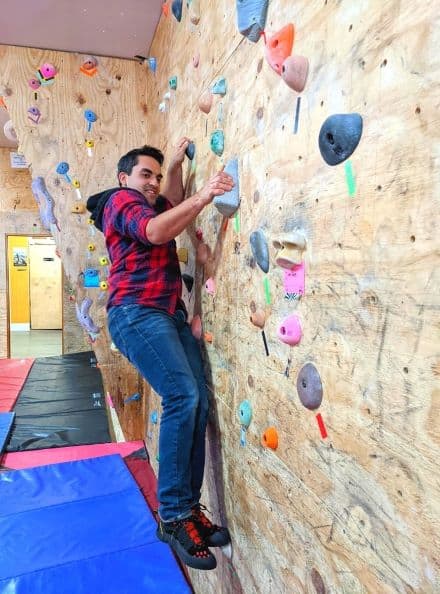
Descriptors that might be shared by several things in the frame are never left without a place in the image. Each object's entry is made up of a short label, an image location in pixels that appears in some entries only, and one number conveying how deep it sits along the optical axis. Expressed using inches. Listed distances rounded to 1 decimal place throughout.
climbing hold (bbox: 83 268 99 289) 125.3
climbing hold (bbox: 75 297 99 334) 125.0
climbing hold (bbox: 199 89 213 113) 63.1
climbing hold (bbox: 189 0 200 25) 68.7
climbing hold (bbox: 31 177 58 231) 120.0
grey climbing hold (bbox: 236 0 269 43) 45.1
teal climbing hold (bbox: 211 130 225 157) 58.8
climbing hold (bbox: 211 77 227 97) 57.5
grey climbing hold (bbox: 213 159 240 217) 53.8
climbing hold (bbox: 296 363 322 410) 37.5
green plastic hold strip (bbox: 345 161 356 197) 32.1
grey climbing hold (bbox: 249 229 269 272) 46.7
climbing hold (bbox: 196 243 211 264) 68.2
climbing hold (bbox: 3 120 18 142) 120.6
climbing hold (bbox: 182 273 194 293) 78.2
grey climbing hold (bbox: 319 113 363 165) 31.3
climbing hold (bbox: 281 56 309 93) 37.5
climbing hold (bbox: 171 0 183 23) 80.1
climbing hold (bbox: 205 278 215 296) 65.8
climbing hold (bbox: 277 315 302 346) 40.1
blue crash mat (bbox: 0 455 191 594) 65.1
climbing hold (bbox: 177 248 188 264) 81.5
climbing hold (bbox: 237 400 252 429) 52.7
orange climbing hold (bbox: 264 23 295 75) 39.9
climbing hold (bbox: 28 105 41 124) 116.6
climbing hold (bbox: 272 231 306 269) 38.8
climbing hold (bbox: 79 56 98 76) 118.6
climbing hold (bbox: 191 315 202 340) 73.3
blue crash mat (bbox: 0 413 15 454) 109.8
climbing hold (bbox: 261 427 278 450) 45.8
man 55.9
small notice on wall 224.7
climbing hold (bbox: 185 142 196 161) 73.2
